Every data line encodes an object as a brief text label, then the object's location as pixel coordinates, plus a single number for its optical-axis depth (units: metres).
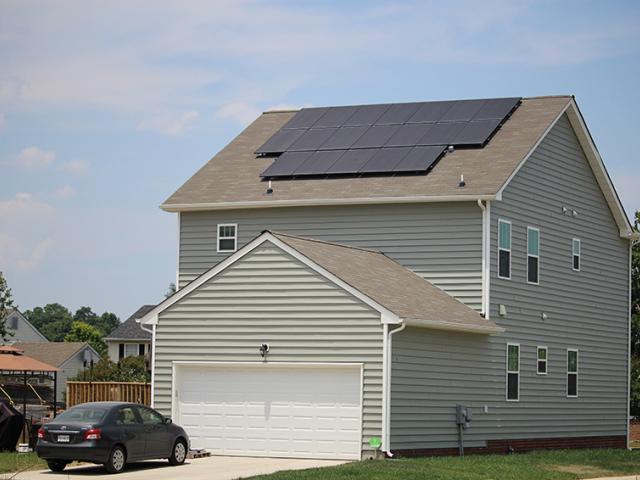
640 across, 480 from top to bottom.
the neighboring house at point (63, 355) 90.25
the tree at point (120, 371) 63.28
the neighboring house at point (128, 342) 89.62
